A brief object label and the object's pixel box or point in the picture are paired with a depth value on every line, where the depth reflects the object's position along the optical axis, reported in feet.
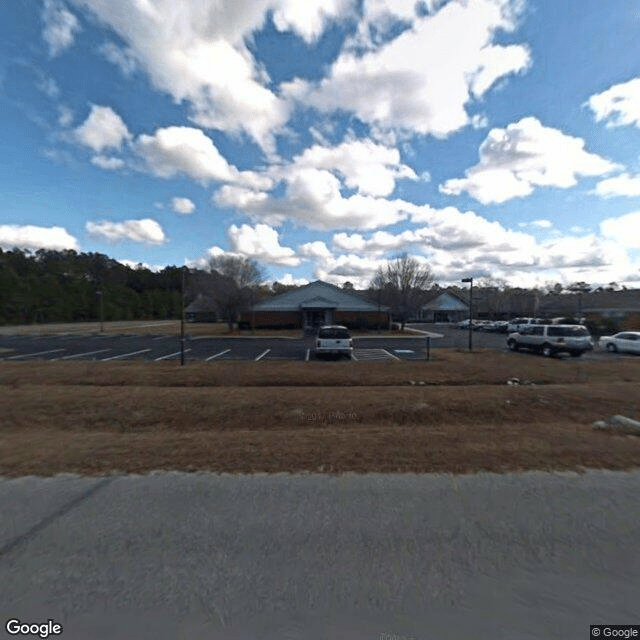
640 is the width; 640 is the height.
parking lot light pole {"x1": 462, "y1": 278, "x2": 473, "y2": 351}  67.15
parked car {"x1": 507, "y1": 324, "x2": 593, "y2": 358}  58.18
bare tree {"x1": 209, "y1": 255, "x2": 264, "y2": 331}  117.80
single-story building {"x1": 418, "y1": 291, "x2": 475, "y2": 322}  212.64
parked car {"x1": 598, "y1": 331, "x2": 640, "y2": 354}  66.64
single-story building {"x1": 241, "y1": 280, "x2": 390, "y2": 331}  125.80
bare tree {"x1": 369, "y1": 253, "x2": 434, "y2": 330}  132.98
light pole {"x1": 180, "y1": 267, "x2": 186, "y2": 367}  45.64
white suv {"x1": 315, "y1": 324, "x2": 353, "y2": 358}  53.72
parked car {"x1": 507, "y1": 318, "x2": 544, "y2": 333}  117.35
